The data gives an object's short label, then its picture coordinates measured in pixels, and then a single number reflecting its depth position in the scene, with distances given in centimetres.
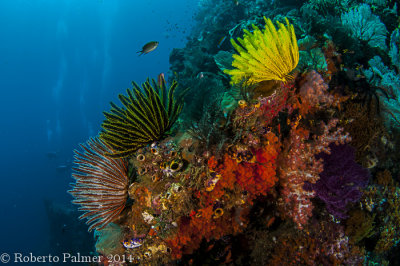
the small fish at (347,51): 431
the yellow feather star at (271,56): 312
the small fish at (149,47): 771
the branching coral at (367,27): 572
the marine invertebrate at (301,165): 328
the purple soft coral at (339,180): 331
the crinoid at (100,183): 362
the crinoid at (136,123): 325
